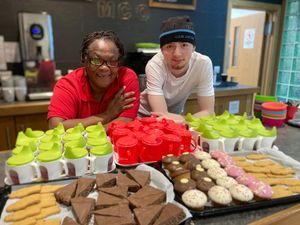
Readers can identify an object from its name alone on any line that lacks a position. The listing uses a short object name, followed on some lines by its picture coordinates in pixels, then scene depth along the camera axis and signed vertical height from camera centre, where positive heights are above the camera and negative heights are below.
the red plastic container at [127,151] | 1.04 -0.39
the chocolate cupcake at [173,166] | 0.95 -0.41
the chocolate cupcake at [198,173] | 0.91 -0.42
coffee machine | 2.22 -0.01
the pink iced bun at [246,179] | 0.87 -0.42
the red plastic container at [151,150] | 1.04 -0.38
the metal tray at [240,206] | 0.77 -0.46
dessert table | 0.76 -0.48
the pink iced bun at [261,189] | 0.82 -0.43
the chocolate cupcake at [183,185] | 0.84 -0.43
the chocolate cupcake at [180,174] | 0.91 -0.42
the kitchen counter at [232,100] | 2.97 -0.55
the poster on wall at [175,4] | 3.06 +0.61
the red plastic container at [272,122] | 1.61 -0.41
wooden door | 4.11 +0.15
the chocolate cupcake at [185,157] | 1.00 -0.40
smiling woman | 1.40 -0.21
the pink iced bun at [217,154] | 1.05 -0.40
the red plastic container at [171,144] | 1.07 -0.37
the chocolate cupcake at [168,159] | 0.99 -0.40
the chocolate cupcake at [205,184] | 0.84 -0.43
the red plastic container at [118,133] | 1.13 -0.35
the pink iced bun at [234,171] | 0.93 -0.42
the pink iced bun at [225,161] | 0.99 -0.41
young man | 1.47 -0.12
